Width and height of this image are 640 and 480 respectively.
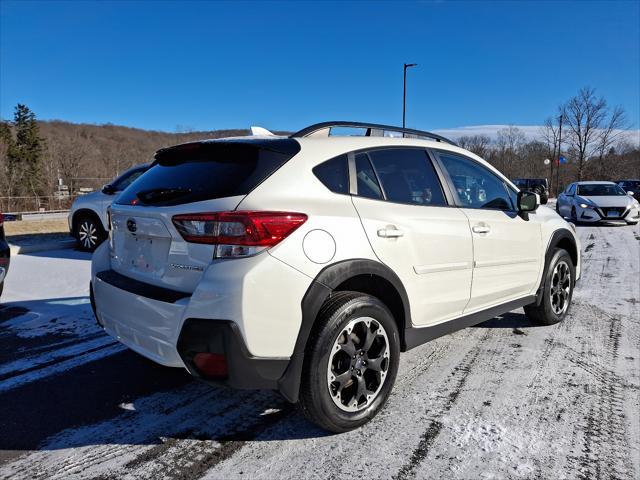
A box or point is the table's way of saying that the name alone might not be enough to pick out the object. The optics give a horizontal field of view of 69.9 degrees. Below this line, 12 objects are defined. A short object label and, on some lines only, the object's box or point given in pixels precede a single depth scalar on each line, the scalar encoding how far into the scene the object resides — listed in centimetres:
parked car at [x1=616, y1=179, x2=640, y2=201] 2838
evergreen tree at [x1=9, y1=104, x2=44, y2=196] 5357
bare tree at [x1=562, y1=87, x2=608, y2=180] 4688
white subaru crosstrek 224
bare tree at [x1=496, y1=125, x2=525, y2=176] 5881
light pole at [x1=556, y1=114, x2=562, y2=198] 4541
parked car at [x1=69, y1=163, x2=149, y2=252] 923
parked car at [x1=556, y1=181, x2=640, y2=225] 1455
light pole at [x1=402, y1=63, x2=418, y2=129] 2324
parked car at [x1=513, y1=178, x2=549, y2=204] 3364
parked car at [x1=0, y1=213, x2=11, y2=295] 480
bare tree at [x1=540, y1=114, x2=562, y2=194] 4716
